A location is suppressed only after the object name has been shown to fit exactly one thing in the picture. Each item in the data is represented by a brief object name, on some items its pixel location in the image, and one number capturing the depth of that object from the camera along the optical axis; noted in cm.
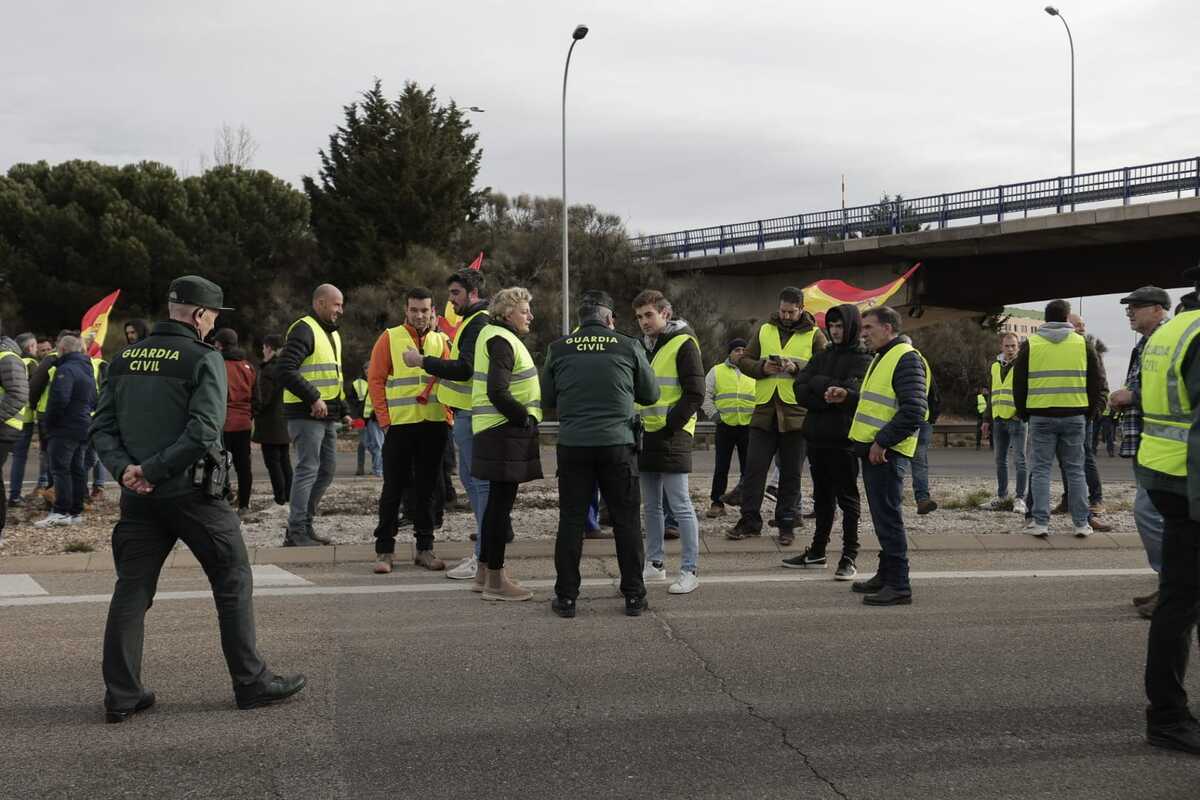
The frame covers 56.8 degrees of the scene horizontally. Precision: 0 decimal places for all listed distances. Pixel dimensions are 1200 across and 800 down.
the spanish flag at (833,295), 1806
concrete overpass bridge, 3047
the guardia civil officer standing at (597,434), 676
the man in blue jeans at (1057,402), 934
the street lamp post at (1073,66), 3806
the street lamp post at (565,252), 3048
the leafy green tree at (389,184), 4044
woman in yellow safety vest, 706
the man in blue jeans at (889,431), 703
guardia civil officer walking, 476
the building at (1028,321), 11129
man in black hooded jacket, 783
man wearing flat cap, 610
